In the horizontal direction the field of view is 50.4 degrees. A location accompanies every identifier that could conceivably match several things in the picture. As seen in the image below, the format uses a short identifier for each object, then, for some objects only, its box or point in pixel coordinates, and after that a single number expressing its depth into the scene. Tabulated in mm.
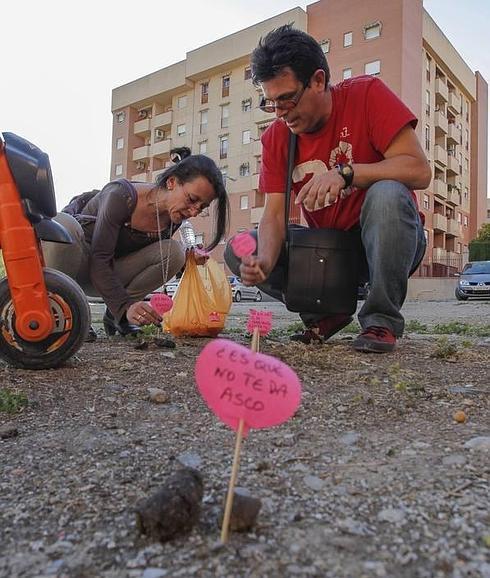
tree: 29419
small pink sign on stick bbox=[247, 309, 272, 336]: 1738
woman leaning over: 2648
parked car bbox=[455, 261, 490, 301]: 14625
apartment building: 23062
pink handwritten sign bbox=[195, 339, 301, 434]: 762
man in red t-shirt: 2281
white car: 18841
